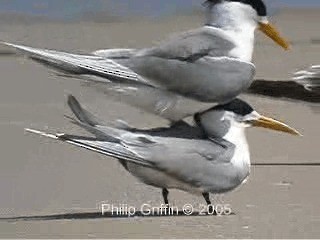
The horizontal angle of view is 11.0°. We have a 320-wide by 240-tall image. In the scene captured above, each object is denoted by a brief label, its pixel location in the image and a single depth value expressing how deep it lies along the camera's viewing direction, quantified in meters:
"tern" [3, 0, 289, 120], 6.14
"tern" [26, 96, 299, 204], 6.15
